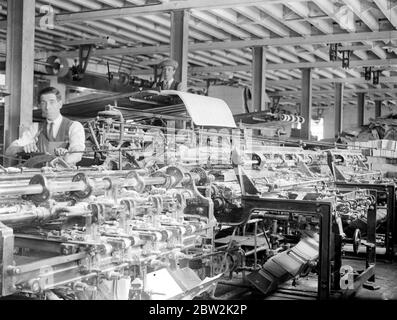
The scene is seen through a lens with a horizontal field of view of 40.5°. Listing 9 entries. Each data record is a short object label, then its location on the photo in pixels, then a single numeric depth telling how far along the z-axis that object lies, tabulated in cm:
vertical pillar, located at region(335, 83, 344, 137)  1465
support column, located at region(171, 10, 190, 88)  777
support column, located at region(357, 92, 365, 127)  1620
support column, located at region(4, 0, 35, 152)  573
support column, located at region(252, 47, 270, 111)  1005
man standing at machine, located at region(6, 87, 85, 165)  422
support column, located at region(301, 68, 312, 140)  1216
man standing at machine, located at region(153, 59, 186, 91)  676
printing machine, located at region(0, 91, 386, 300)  220
